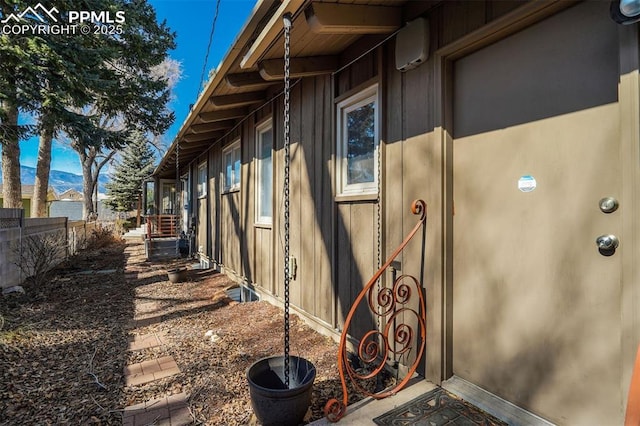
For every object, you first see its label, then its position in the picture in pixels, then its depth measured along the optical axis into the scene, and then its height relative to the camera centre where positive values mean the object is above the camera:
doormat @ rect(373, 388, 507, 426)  1.74 -1.07
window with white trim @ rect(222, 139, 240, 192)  6.12 +0.87
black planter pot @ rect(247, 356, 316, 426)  1.73 -0.98
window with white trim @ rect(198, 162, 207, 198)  8.85 +0.92
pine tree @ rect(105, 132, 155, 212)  22.47 +2.41
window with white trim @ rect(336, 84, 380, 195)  2.74 +0.60
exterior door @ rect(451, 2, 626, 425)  1.46 -0.03
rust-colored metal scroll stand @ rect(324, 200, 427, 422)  1.80 -0.76
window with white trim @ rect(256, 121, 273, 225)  4.73 +0.58
